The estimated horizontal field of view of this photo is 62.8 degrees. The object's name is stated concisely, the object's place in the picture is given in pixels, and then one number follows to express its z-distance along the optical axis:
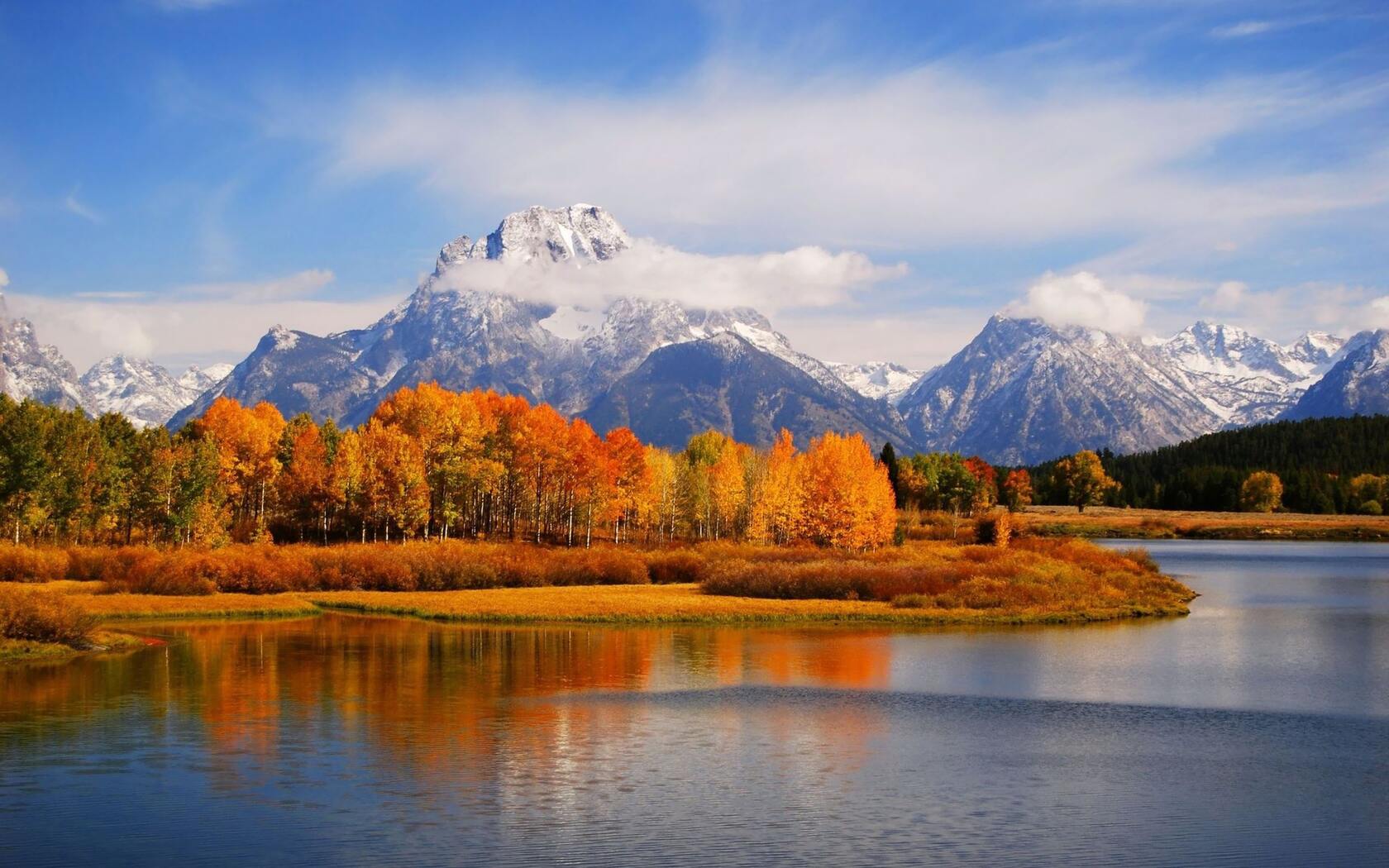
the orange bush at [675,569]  90.50
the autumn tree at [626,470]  124.00
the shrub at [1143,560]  94.12
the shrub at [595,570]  86.12
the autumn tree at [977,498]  192.00
